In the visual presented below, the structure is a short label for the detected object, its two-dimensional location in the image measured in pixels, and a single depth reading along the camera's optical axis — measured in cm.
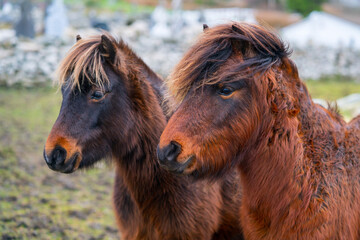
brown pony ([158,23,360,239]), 232
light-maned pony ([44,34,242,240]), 308
